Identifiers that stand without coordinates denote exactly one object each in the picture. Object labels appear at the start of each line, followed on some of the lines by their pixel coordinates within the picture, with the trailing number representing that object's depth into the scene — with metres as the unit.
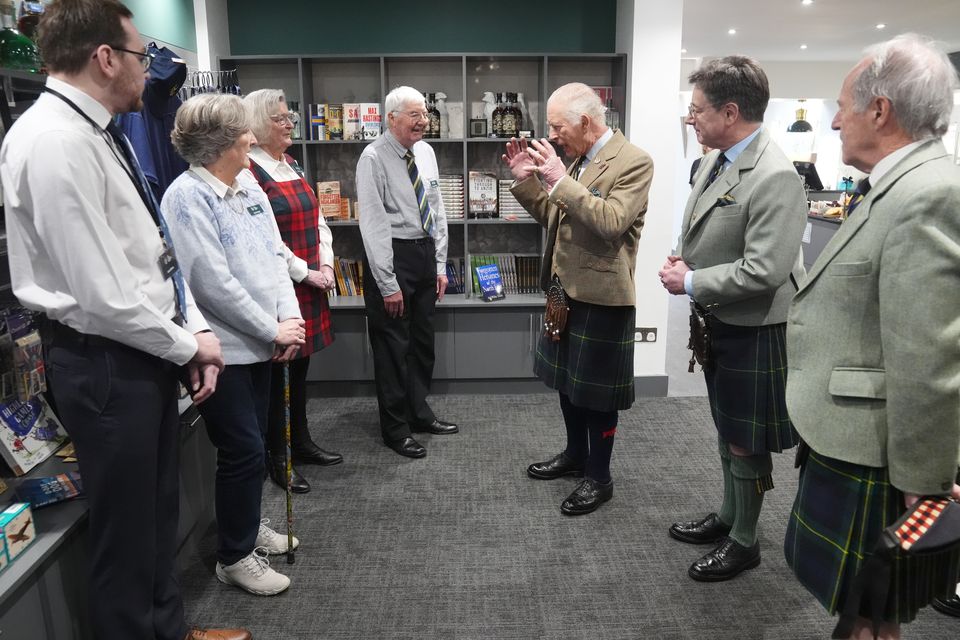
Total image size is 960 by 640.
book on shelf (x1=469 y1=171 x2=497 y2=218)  4.36
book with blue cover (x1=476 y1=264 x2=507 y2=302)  4.29
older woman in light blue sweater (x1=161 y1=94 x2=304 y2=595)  2.03
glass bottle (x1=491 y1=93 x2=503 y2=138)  4.24
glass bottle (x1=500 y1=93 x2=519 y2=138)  4.24
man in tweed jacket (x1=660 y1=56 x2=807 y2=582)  2.03
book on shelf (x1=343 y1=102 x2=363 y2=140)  4.24
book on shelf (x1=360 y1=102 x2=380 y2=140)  4.22
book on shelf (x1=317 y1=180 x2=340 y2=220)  4.34
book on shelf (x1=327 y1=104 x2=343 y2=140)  4.25
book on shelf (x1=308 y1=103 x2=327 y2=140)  4.25
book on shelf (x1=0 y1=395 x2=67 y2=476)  1.89
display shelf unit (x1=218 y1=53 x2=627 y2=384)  4.24
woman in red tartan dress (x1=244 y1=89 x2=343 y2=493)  2.83
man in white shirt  1.44
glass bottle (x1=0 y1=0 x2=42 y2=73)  1.83
